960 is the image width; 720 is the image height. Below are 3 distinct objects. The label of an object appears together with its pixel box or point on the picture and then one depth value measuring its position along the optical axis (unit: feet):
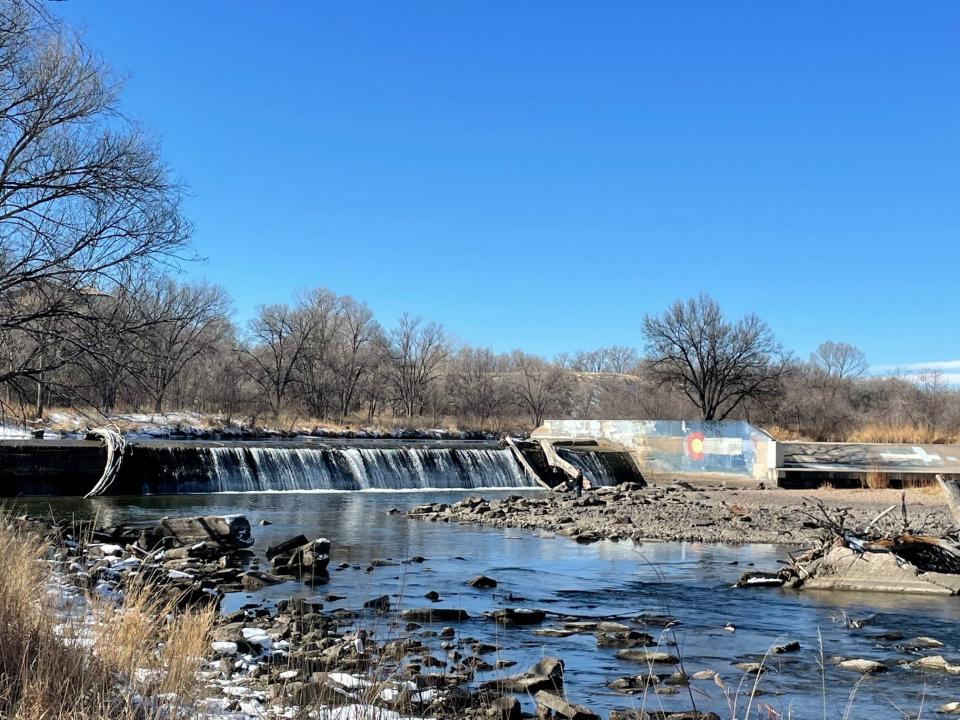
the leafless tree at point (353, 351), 238.07
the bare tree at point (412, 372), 257.14
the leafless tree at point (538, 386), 269.85
